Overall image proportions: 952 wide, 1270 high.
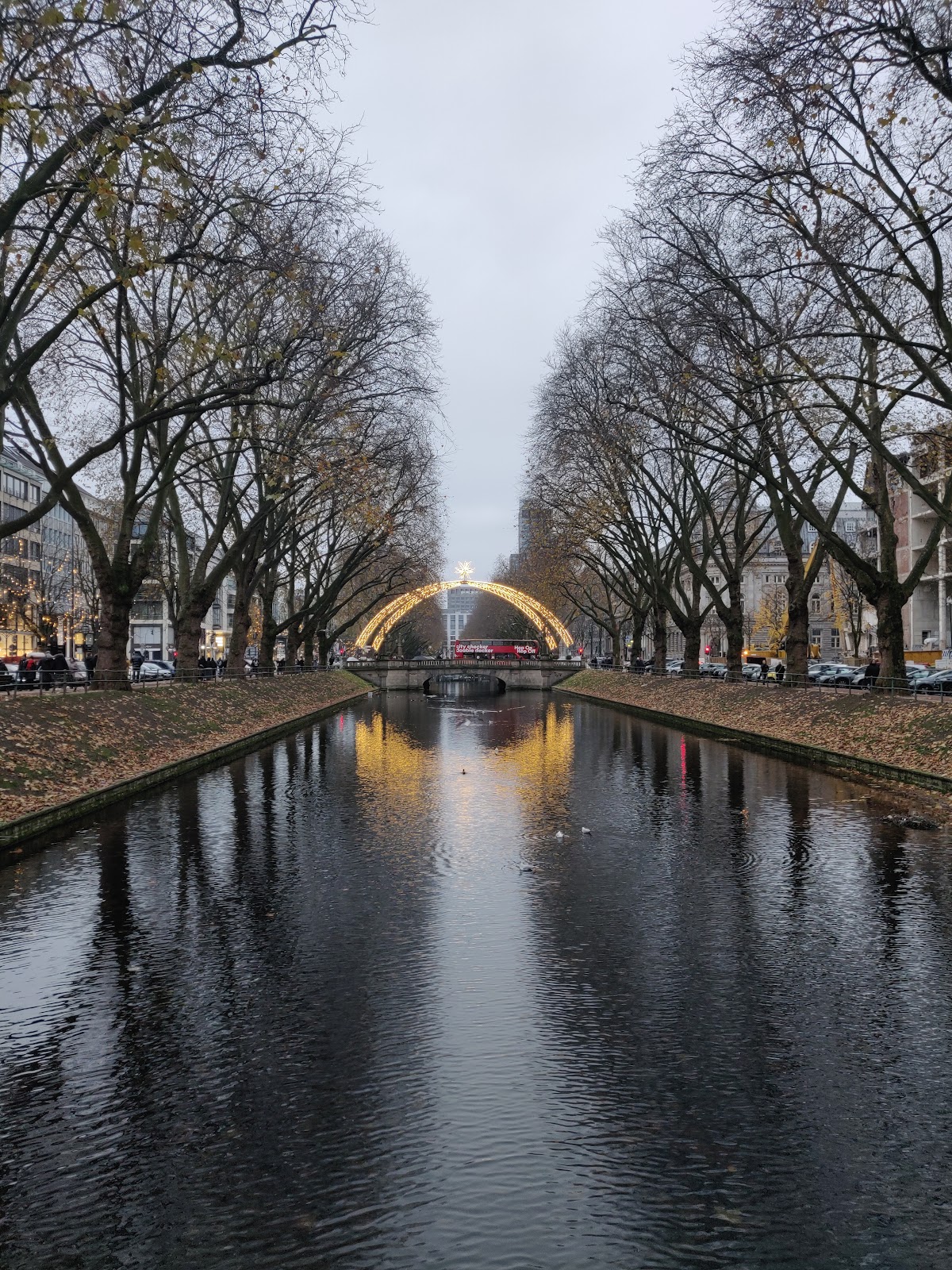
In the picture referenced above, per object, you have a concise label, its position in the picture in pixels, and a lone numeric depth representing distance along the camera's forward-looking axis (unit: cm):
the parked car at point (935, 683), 4128
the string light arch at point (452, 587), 9387
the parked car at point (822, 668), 6175
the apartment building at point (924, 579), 7644
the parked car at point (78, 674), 2872
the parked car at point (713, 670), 6125
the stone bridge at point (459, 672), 8775
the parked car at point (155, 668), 5845
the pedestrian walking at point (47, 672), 2647
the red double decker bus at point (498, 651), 11038
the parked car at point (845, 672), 5381
